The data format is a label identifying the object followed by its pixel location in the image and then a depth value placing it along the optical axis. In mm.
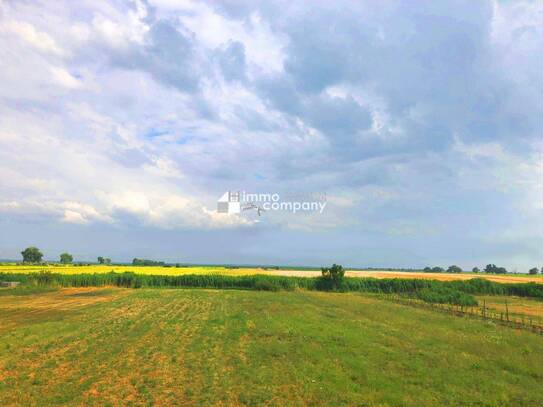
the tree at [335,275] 70062
